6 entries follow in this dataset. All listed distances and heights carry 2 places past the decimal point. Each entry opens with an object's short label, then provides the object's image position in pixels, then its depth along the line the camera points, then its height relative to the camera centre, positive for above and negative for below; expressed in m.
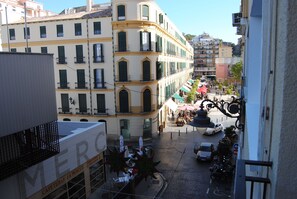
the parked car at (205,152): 21.98 -7.09
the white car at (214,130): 30.06 -7.25
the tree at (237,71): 63.67 -1.68
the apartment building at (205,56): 110.89 +3.22
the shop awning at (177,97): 41.64 -4.90
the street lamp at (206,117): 6.97 -1.32
